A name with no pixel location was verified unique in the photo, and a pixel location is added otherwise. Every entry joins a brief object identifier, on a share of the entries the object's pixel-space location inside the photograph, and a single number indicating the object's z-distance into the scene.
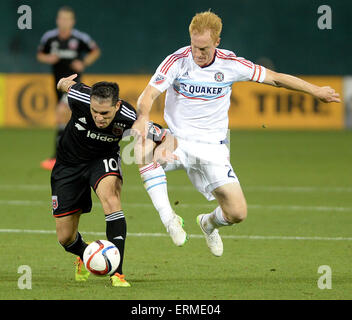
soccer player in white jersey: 14.07
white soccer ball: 12.64
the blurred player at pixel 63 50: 29.20
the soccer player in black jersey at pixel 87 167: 13.27
